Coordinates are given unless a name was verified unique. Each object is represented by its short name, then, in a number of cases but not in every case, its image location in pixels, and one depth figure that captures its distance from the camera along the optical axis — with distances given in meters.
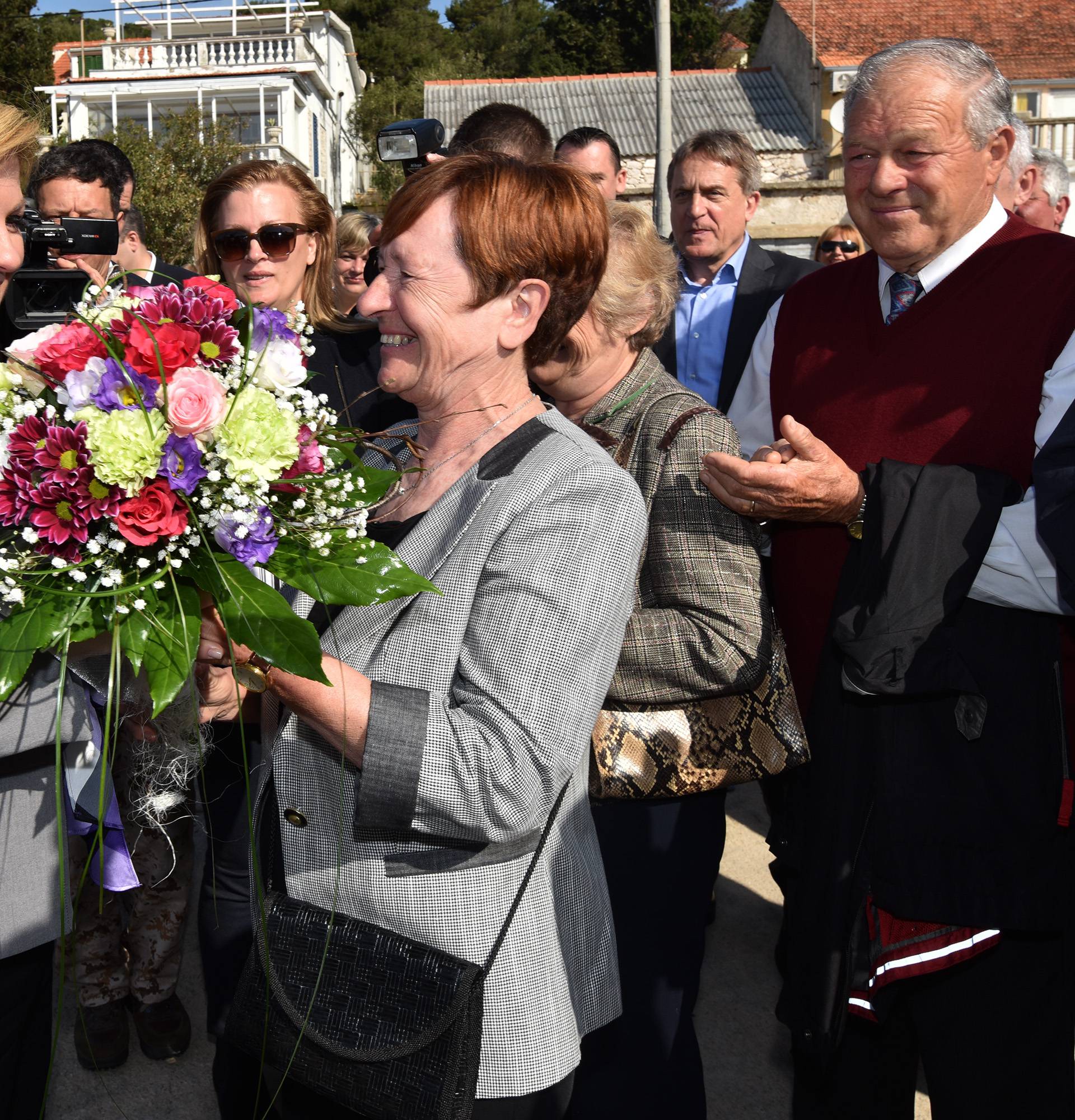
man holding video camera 4.71
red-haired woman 1.62
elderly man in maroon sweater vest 2.04
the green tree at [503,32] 40.84
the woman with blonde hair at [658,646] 2.23
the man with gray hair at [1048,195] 4.78
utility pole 12.18
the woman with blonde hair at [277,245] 3.53
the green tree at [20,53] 29.97
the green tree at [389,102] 34.09
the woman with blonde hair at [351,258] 6.19
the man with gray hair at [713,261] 4.63
